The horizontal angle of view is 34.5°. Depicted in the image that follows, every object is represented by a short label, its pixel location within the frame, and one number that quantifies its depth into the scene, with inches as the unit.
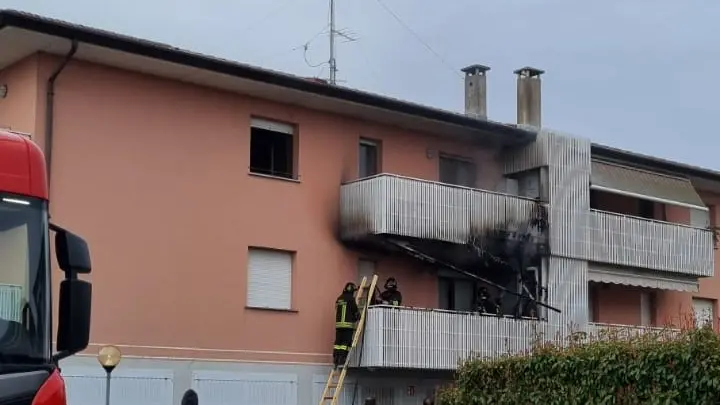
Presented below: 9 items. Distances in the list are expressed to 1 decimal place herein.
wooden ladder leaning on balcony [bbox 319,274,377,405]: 901.2
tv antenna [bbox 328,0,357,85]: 1222.3
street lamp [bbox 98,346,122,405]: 748.6
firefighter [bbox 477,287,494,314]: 997.2
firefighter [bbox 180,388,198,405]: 698.8
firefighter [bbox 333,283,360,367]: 905.0
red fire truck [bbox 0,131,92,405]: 282.4
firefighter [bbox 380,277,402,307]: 928.9
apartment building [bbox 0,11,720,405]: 813.9
